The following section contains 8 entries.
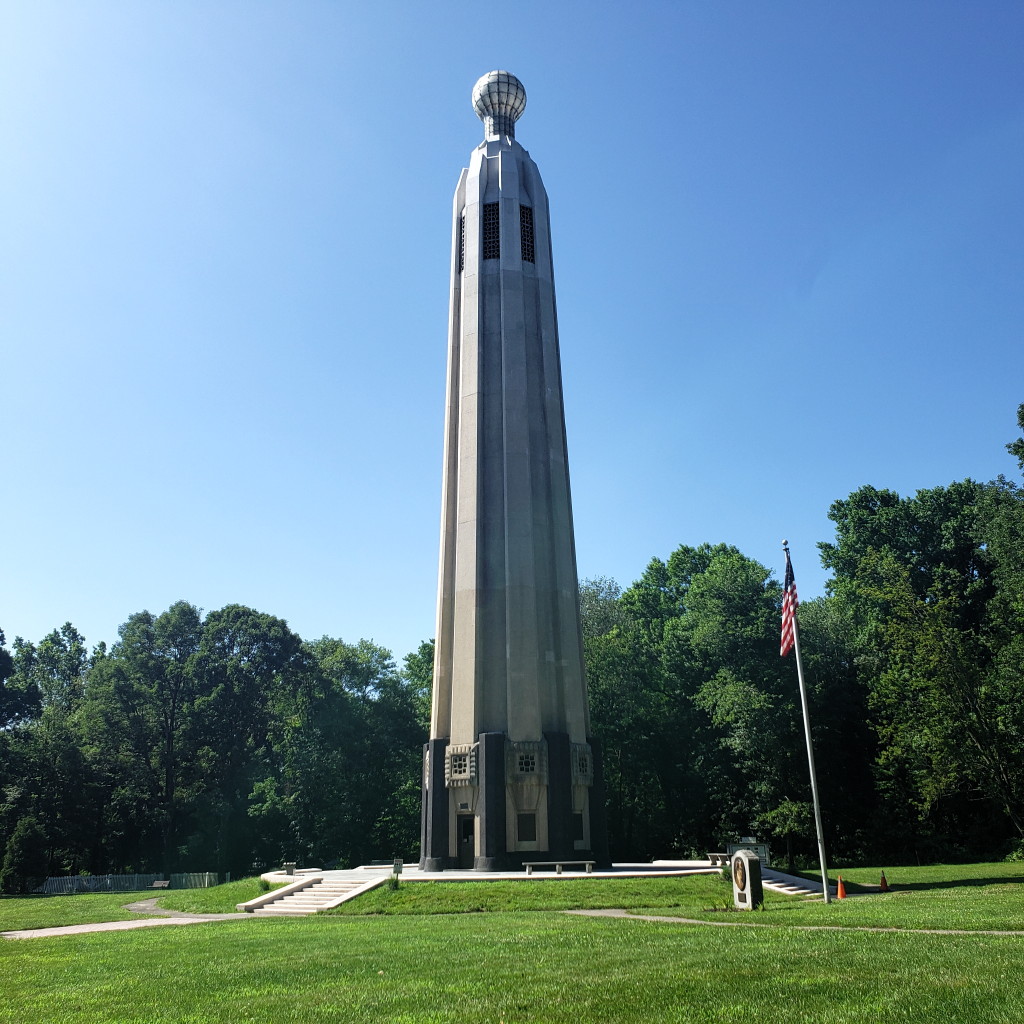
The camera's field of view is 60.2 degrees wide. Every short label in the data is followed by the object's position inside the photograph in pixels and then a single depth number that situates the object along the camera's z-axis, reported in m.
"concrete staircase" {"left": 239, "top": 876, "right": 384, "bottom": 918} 25.11
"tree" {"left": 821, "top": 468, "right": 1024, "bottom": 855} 39.34
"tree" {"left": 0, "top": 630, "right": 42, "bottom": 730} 65.06
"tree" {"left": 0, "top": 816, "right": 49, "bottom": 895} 49.25
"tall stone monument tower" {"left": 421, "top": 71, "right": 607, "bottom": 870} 31.94
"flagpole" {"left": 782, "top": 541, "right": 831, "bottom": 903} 22.08
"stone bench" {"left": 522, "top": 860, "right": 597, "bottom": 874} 28.67
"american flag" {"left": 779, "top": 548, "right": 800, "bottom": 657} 23.80
